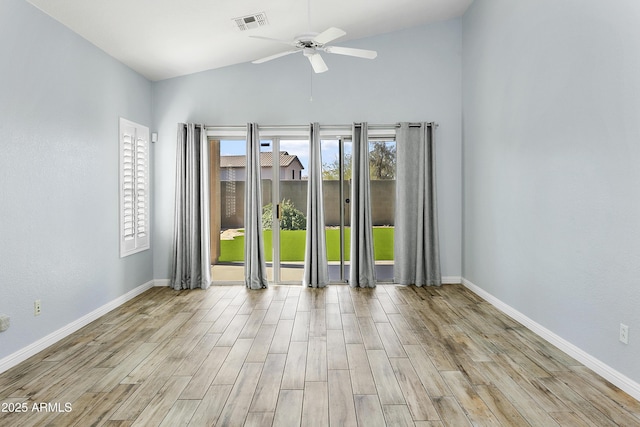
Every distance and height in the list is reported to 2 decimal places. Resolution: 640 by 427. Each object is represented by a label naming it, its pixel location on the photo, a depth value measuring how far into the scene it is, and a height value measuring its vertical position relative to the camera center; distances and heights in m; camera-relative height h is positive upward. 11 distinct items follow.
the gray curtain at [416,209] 5.21 +0.01
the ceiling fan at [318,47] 2.98 +1.37
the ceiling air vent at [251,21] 3.95 +1.99
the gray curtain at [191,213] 5.11 -0.03
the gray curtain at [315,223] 5.21 -0.17
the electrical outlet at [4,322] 2.77 -0.79
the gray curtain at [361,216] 5.21 -0.08
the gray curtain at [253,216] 5.21 -0.07
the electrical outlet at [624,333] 2.50 -0.82
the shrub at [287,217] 5.49 -0.09
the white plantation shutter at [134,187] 4.49 +0.30
